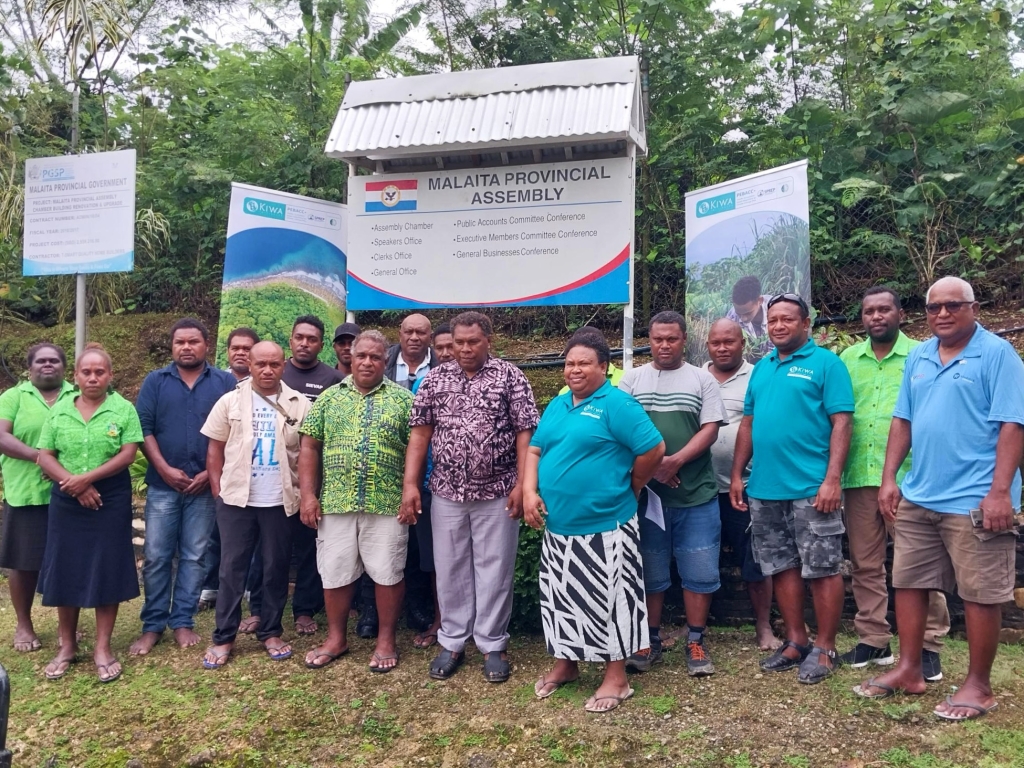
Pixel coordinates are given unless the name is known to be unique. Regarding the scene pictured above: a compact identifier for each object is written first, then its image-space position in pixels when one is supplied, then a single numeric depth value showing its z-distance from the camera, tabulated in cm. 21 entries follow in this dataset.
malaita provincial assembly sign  520
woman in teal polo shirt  346
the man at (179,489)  433
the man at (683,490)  378
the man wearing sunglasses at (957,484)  312
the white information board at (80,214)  625
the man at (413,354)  467
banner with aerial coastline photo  595
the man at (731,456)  406
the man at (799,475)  358
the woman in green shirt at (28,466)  429
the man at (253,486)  413
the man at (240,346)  475
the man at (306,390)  446
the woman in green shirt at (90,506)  404
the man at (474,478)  377
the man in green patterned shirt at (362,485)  394
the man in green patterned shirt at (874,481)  366
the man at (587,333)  361
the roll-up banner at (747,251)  482
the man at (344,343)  511
